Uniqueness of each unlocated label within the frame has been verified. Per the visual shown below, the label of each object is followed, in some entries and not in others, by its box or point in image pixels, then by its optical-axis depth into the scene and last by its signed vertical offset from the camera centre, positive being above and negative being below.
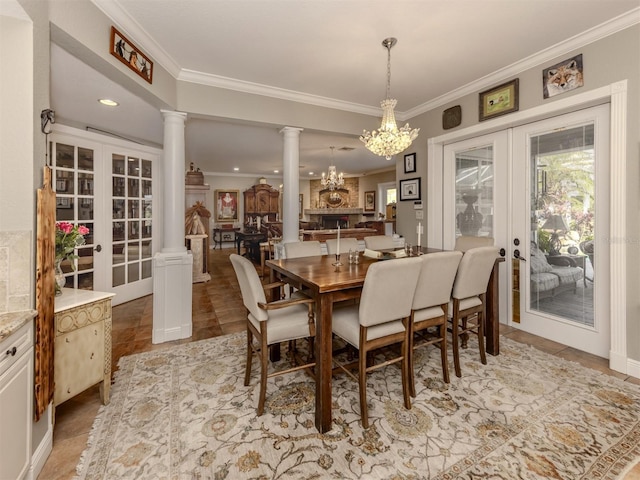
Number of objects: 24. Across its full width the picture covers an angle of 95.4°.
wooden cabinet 9.58 +1.19
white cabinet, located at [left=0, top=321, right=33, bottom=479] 1.15 -0.69
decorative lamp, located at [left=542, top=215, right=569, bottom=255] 2.84 +0.07
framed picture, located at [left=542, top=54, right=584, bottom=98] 2.52 +1.43
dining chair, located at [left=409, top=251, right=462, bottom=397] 1.98 -0.43
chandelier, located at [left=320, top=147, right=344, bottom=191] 6.70 +1.37
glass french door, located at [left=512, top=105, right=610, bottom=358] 2.56 +0.09
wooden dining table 1.71 -0.35
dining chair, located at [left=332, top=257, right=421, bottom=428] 1.71 -0.49
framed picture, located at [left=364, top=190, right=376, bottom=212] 9.29 +1.17
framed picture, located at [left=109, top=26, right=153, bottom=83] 2.09 +1.43
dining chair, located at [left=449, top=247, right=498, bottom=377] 2.26 -0.41
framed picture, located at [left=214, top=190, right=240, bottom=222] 9.52 +1.11
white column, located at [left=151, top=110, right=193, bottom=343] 2.92 -0.22
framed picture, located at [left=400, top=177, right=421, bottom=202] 4.17 +0.71
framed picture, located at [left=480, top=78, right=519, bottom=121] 2.96 +1.45
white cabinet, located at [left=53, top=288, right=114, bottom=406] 1.68 -0.64
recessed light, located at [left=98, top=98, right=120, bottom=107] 3.15 +1.51
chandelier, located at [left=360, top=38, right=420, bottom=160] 2.56 +0.90
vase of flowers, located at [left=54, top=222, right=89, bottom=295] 1.95 -0.02
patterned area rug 1.47 -1.14
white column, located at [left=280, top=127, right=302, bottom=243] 3.63 +0.69
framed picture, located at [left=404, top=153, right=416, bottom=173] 4.21 +1.10
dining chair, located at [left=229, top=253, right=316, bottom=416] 1.87 -0.56
